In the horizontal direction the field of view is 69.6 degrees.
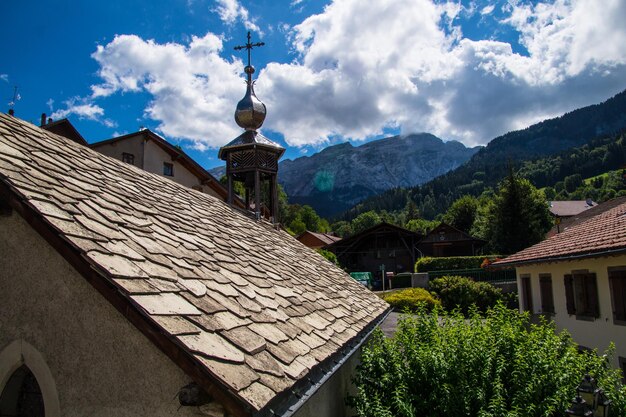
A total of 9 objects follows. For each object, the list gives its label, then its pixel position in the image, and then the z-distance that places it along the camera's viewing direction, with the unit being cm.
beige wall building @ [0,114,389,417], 290
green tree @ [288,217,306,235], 8950
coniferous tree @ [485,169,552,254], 5156
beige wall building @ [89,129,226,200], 2655
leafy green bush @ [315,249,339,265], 3899
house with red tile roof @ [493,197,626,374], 1241
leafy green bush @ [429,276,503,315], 2784
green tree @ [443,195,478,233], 8794
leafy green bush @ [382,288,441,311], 2542
